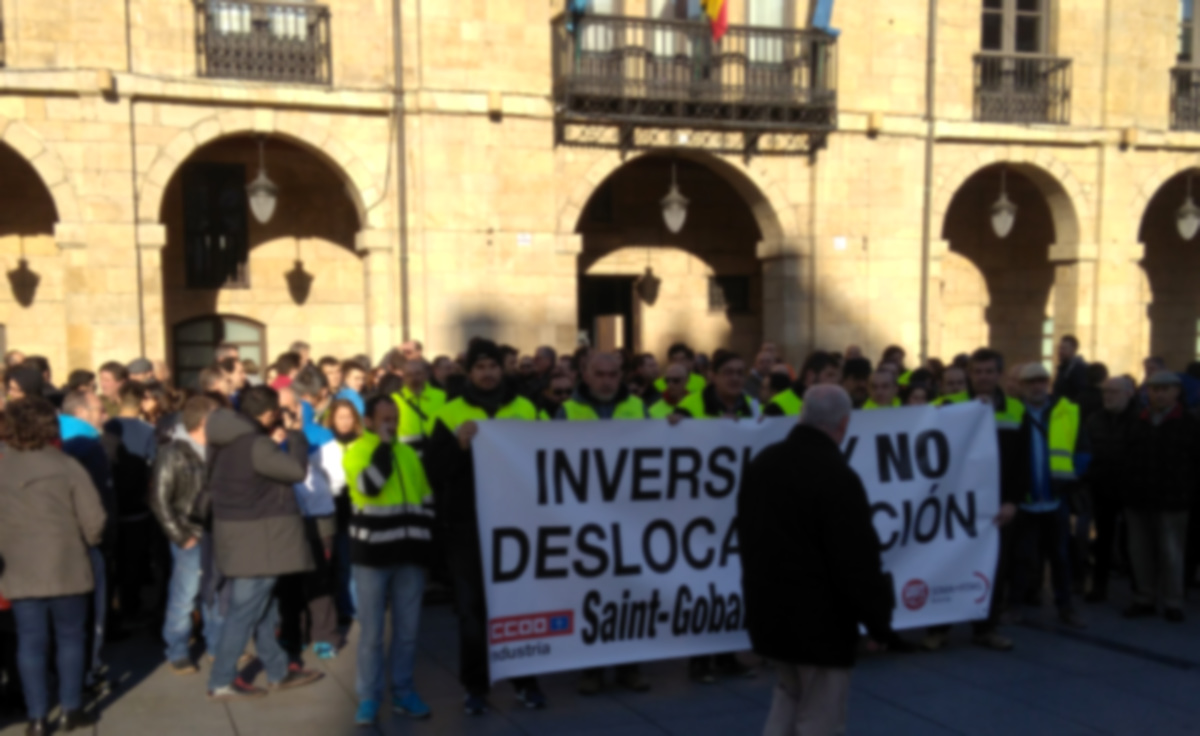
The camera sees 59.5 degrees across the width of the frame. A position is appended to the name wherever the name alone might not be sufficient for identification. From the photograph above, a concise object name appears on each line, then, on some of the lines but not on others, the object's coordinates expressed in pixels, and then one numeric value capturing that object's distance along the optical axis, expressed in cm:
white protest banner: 586
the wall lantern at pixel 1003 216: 1642
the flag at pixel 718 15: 1460
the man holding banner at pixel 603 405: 634
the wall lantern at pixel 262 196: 1371
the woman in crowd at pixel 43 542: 548
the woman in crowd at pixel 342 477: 694
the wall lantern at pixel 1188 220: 1738
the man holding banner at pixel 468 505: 585
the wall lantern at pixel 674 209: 1520
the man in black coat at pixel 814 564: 409
